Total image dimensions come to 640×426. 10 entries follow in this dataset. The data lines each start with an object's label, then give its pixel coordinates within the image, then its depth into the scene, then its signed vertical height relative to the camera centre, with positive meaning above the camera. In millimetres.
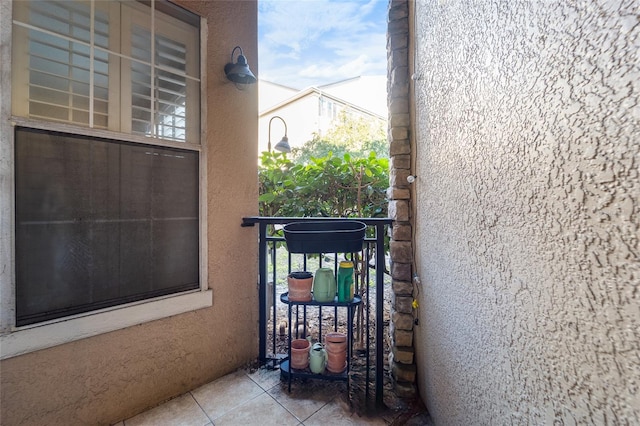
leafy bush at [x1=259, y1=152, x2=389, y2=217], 2238 +240
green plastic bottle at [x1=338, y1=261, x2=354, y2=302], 1640 -427
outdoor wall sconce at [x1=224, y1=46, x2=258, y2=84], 1733 +918
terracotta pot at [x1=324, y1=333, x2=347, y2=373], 1690 -887
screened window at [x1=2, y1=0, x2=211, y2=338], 1231 +287
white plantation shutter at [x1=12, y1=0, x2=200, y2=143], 1247 +783
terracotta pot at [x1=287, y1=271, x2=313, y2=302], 1668 -473
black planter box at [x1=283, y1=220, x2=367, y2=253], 1522 -153
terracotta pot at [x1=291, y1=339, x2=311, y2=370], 1724 -934
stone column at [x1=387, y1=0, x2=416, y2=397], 1644 +74
